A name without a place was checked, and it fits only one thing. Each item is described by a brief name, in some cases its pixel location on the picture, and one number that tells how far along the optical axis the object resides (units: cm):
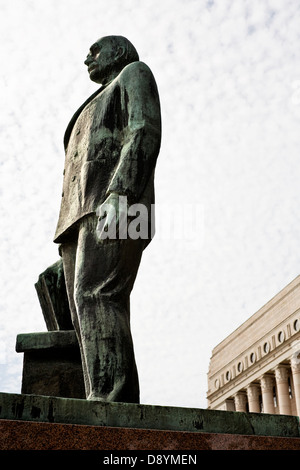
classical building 4272
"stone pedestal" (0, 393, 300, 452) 288
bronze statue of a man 384
